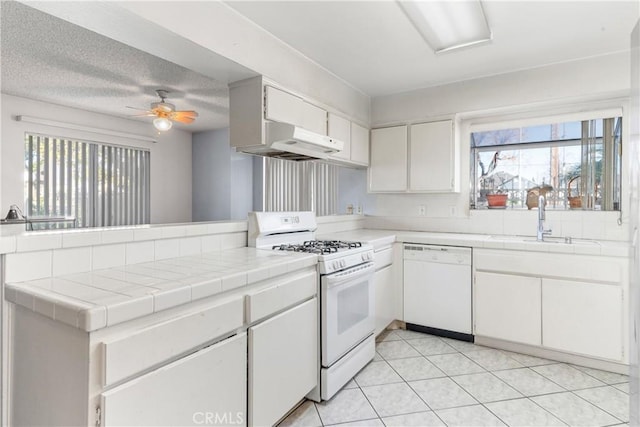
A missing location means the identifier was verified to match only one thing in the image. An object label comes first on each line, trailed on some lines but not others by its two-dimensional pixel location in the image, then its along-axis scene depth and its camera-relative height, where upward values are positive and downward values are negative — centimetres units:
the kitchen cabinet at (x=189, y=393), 104 -64
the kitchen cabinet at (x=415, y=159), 329 +55
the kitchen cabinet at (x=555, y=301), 230 -65
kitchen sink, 266 -23
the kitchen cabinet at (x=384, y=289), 277 -67
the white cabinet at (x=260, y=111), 231 +74
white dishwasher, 281 -67
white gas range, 200 -51
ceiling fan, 393 +118
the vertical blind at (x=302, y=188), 392 +29
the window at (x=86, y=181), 438 +45
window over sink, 285 +45
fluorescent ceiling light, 198 +123
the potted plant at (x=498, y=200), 326 +12
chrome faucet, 281 -5
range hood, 222 +49
